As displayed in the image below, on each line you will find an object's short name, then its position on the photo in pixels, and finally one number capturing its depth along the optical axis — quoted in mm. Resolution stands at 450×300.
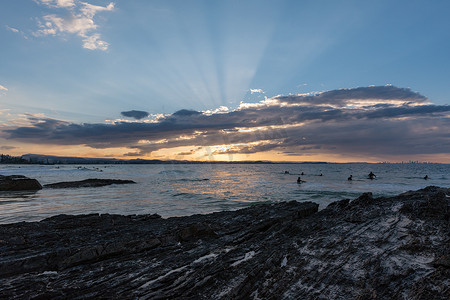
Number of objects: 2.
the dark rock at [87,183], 39562
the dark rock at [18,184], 32750
